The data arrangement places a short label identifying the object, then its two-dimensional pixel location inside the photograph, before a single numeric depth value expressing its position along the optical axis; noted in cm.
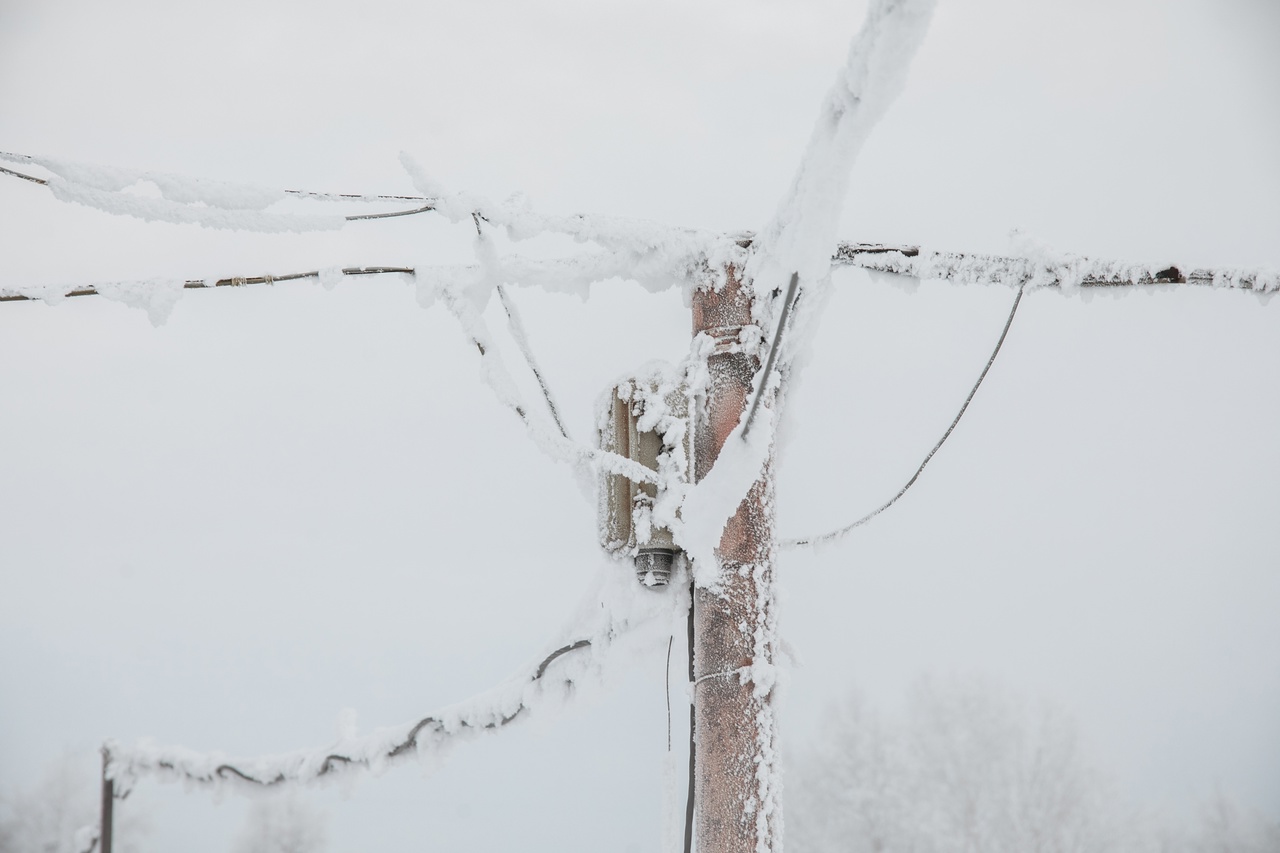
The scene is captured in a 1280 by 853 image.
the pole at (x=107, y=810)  638
